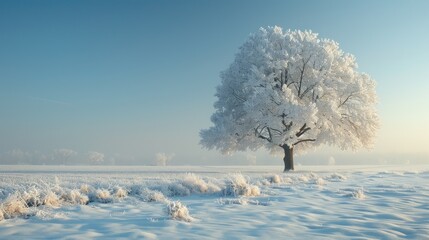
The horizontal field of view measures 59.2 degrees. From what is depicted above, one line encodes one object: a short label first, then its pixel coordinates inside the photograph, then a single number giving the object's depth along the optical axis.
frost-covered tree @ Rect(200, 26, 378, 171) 25.45
